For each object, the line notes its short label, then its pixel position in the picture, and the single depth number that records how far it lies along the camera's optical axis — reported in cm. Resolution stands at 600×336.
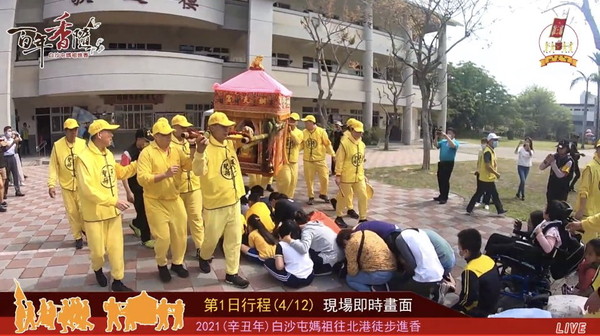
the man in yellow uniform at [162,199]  323
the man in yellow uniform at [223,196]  325
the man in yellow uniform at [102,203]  295
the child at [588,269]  268
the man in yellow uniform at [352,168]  502
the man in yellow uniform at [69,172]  415
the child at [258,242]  360
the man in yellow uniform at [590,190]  362
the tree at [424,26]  1026
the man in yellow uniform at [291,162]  577
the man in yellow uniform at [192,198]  369
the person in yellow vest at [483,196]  580
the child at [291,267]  322
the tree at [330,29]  1440
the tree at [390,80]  1799
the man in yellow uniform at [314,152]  644
